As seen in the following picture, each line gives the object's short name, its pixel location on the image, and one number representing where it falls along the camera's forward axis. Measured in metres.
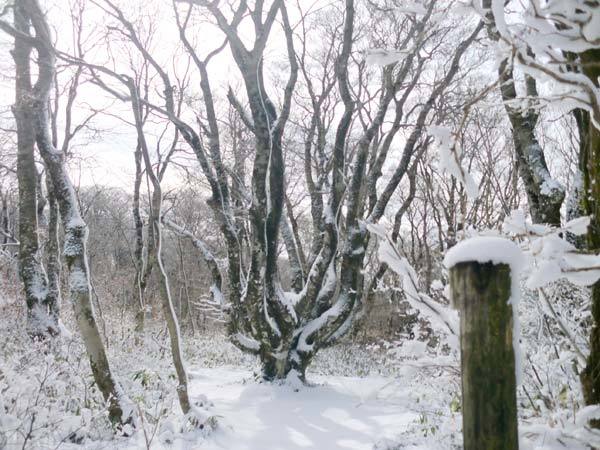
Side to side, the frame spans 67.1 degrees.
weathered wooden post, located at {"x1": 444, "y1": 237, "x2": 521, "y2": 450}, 1.24
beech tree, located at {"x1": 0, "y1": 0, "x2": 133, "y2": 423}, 4.30
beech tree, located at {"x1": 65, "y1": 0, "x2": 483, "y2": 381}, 6.95
